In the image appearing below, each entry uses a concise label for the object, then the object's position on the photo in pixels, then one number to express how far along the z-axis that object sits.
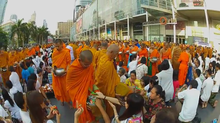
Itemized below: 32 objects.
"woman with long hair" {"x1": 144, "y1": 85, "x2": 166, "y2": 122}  3.12
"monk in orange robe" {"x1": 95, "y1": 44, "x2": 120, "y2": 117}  3.14
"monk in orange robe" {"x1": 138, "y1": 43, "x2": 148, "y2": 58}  8.18
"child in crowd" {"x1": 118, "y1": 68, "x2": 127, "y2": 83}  5.29
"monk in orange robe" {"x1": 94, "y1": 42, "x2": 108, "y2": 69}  5.97
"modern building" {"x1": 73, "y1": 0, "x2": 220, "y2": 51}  25.33
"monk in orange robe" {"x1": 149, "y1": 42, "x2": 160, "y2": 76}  7.19
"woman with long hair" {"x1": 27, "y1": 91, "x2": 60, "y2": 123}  2.17
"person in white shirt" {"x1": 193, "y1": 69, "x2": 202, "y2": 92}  5.71
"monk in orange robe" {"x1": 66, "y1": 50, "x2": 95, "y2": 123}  3.01
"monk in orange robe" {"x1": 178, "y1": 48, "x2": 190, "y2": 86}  7.01
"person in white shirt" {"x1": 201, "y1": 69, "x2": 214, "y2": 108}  5.49
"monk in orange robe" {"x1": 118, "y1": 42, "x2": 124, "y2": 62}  9.66
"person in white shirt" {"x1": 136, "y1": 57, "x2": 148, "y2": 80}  6.09
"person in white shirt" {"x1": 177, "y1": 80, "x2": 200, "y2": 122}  3.76
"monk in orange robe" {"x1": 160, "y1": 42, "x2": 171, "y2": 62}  7.84
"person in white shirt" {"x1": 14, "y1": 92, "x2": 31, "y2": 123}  2.66
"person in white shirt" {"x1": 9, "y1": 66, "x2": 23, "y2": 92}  5.33
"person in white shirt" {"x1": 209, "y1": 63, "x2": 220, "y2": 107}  5.77
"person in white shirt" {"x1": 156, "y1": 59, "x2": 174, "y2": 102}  4.47
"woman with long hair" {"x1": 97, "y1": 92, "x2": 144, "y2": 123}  2.35
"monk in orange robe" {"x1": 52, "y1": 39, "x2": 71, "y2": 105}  5.06
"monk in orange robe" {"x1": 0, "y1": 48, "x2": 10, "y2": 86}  8.01
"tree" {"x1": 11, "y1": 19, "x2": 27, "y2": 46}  40.84
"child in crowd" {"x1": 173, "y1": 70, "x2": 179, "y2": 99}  5.21
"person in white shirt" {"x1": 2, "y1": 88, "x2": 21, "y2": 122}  3.75
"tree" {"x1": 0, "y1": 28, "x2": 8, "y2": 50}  36.68
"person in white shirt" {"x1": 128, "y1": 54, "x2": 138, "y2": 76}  6.49
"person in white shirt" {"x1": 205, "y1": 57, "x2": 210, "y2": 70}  9.54
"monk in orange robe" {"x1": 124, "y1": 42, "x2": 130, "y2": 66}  9.54
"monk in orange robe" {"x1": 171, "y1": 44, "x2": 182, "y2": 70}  7.43
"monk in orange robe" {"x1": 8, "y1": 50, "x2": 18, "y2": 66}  8.77
